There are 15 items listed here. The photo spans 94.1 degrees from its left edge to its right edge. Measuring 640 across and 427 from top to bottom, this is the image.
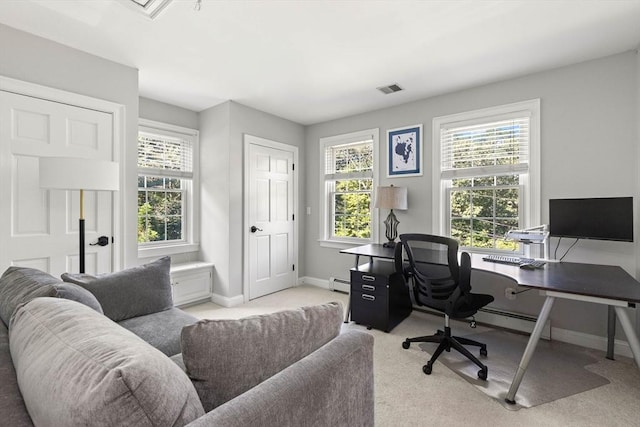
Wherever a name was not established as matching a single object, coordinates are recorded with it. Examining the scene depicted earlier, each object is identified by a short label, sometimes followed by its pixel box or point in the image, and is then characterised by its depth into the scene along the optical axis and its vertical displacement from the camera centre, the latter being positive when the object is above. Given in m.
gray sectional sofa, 0.57 -0.39
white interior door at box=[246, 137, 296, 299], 3.95 -0.11
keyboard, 2.37 -0.42
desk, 1.67 -0.46
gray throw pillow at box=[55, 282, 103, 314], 1.22 -0.35
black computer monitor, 2.24 -0.06
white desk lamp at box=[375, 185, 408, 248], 3.42 +0.15
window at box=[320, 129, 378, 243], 4.08 +0.38
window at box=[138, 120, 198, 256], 3.52 +0.32
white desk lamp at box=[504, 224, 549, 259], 2.46 -0.20
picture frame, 3.58 +0.74
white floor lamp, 1.99 +0.26
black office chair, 2.18 -0.63
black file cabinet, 2.92 -0.89
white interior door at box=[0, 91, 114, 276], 2.20 +0.15
